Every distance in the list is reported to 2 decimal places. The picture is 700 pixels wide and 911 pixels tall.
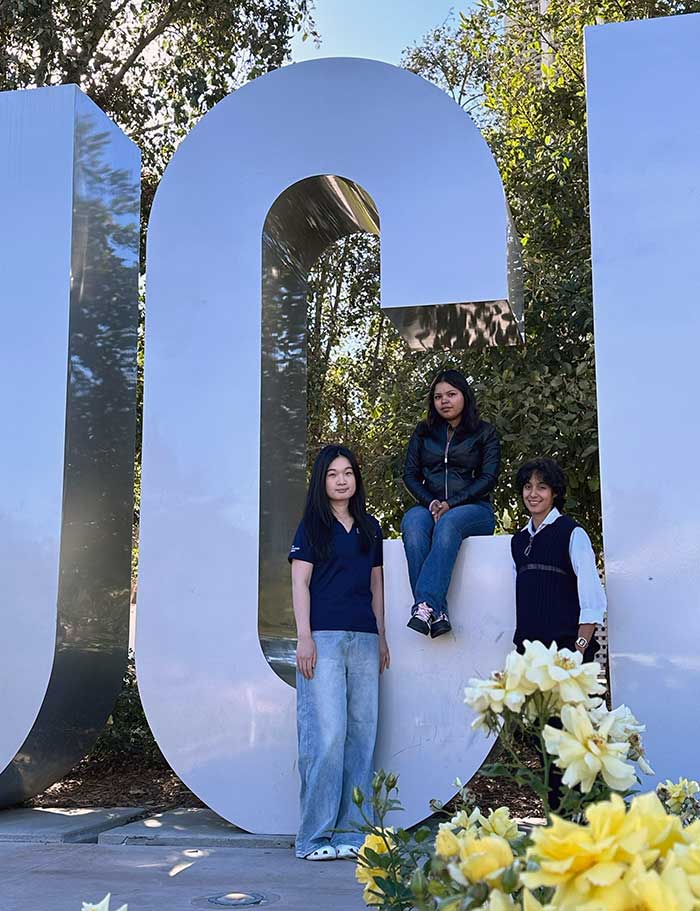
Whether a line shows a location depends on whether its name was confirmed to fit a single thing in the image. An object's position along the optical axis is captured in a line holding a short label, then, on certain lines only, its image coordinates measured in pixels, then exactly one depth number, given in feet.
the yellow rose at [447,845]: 4.76
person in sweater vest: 14.78
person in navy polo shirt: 15.56
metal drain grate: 12.77
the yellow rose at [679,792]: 6.28
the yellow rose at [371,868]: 5.74
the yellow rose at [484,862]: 4.39
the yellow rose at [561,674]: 5.08
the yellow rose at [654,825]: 3.83
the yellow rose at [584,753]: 4.72
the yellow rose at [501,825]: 5.38
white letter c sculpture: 16.53
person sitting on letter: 16.03
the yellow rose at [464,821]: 5.47
